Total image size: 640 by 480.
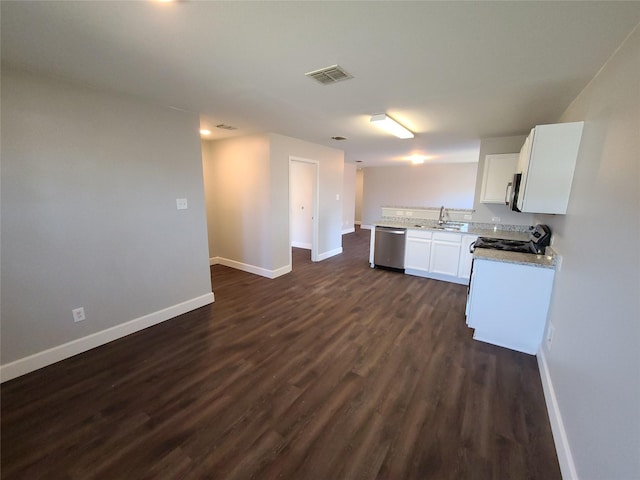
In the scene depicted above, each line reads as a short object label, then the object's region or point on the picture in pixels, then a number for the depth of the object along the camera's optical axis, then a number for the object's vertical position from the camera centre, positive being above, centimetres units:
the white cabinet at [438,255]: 441 -102
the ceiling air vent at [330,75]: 197 +92
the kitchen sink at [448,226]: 476 -56
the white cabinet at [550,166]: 223 +28
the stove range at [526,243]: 288 -56
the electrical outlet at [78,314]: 250 -117
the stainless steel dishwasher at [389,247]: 500 -98
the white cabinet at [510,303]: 252 -105
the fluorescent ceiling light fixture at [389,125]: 312 +90
